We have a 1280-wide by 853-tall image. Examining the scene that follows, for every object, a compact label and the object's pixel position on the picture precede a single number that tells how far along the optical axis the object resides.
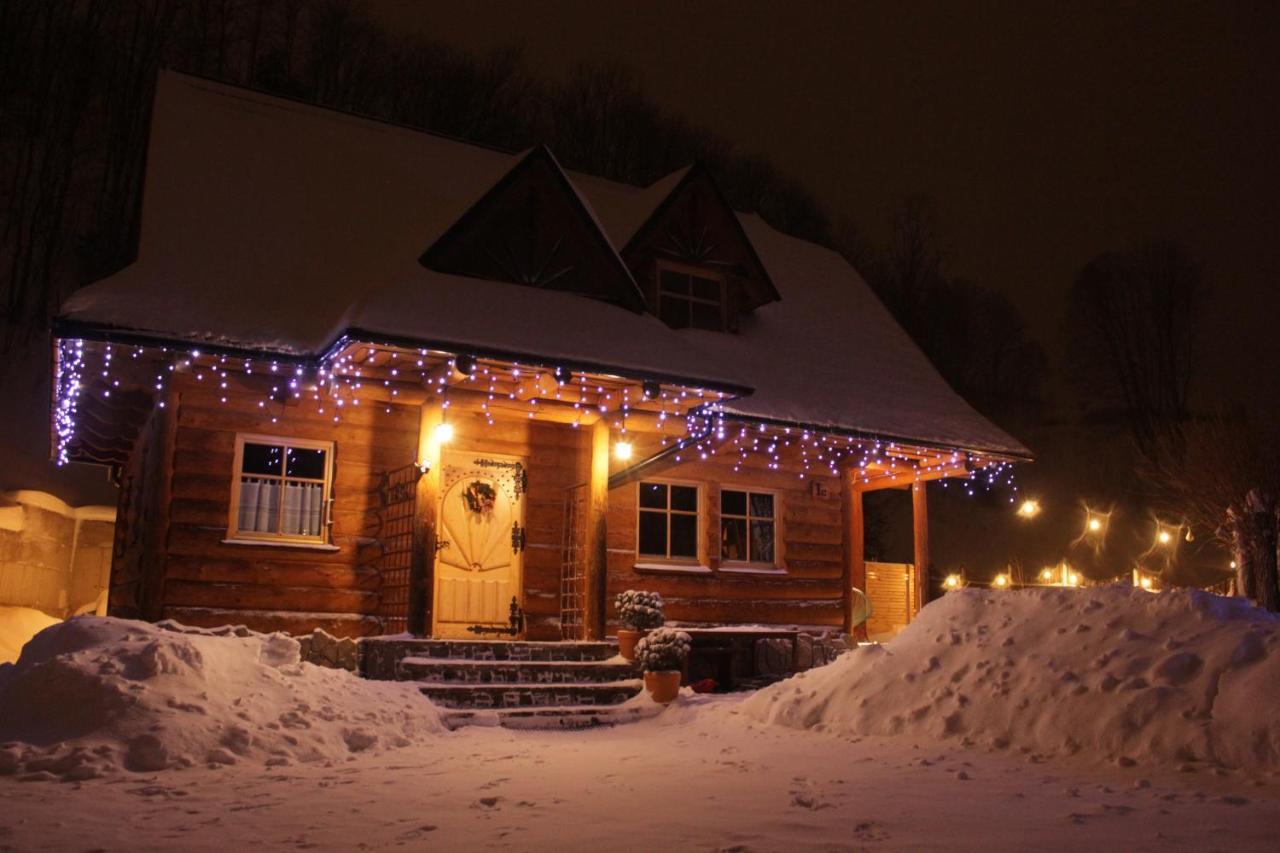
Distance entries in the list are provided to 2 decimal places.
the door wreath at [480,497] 13.27
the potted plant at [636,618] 11.96
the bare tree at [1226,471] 20.36
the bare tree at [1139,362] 41.16
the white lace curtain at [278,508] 12.08
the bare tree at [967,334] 35.00
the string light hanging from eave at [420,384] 10.99
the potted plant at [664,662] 11.02
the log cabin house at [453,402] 11.37
